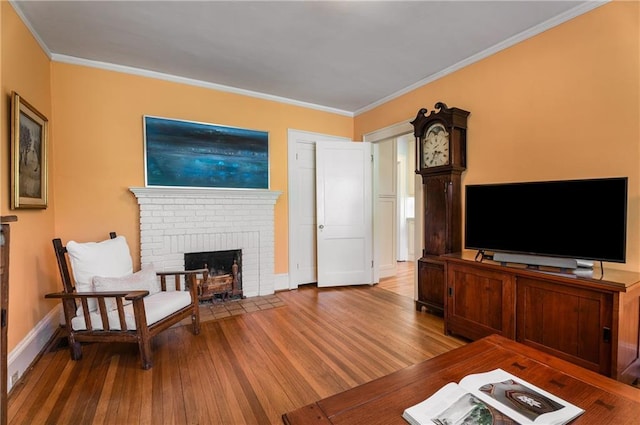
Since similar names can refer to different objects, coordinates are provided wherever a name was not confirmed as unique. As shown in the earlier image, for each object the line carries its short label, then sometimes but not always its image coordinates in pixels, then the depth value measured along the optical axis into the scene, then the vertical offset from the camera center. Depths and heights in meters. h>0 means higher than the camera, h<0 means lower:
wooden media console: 1.71 -0.70
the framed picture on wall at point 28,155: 2.03 +0.42
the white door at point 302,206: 4.13 +0.04
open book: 0.92 -0.67
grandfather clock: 2.93 +0.21
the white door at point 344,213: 4.12 -0.07
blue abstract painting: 3.23 +0.64
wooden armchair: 2.10 -0.73
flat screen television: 1.84 -0.07
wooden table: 0.96 -0.68
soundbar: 2.01 -0.38
